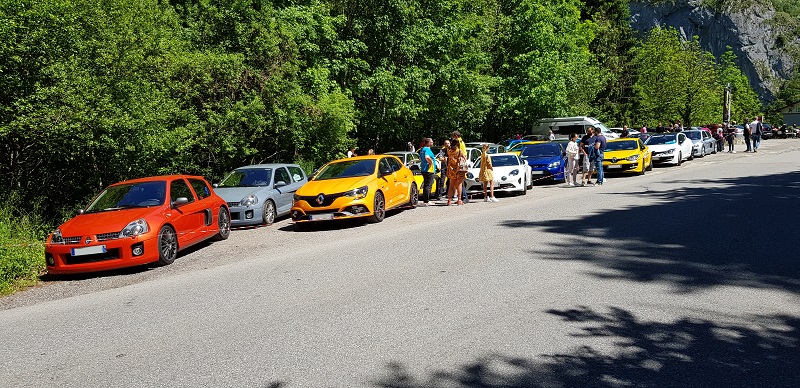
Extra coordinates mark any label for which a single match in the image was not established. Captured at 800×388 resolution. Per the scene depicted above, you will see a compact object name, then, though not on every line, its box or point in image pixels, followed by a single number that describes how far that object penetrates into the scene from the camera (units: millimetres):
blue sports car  22094
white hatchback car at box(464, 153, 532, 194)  18312
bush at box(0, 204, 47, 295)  9338
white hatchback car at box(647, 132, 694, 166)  28031
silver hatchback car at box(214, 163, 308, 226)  14438
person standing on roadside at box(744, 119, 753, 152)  37166
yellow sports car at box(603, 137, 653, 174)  23422
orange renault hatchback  9391
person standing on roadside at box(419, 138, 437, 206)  17328
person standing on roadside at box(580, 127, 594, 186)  20125
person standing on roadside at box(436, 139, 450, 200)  18359
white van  33688
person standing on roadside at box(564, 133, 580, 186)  20125
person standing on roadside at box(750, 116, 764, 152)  35906
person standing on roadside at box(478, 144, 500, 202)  16627
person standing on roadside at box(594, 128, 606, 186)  19859
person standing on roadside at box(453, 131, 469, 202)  15961
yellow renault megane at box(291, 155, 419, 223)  13234
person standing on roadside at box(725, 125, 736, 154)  37750
